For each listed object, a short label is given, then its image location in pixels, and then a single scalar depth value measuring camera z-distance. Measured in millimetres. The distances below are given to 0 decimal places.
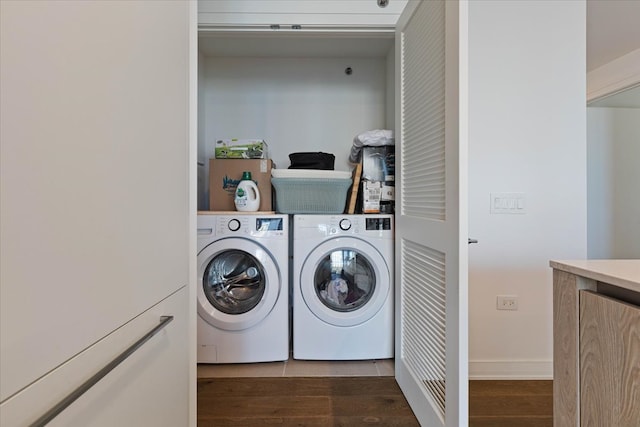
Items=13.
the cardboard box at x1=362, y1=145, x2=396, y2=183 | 2066
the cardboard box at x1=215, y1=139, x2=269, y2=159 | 2223
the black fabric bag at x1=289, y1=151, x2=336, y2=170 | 2234
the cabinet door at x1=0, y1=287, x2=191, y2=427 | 509
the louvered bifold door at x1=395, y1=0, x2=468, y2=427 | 1118
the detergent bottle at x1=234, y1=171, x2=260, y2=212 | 2041
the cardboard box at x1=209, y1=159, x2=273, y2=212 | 2178
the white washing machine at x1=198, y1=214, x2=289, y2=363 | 1903
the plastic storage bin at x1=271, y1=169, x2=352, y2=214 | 2025
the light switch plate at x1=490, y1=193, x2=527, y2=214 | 1825
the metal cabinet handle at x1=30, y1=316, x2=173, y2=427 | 489
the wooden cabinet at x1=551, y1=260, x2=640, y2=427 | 706
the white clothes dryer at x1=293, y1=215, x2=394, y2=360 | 1935
